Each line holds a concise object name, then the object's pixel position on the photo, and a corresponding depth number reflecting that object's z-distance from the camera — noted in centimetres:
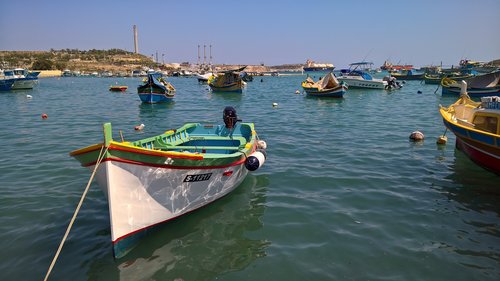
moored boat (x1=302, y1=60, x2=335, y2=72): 17586
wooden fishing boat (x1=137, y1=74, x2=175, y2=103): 3450
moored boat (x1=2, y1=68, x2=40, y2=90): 5034
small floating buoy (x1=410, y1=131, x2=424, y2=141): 1644
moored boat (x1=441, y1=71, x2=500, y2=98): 3097
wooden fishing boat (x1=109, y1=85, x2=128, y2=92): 5212
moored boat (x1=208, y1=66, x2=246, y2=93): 4756
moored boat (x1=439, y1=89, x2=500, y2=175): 1043
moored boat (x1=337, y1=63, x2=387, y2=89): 4869
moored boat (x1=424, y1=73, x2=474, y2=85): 6084
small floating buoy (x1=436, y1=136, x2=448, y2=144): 1546
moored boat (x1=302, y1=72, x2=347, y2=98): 3688
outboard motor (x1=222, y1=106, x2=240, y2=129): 1248
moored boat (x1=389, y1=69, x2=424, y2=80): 8248
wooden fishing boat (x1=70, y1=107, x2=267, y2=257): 632
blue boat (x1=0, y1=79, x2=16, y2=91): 4859
